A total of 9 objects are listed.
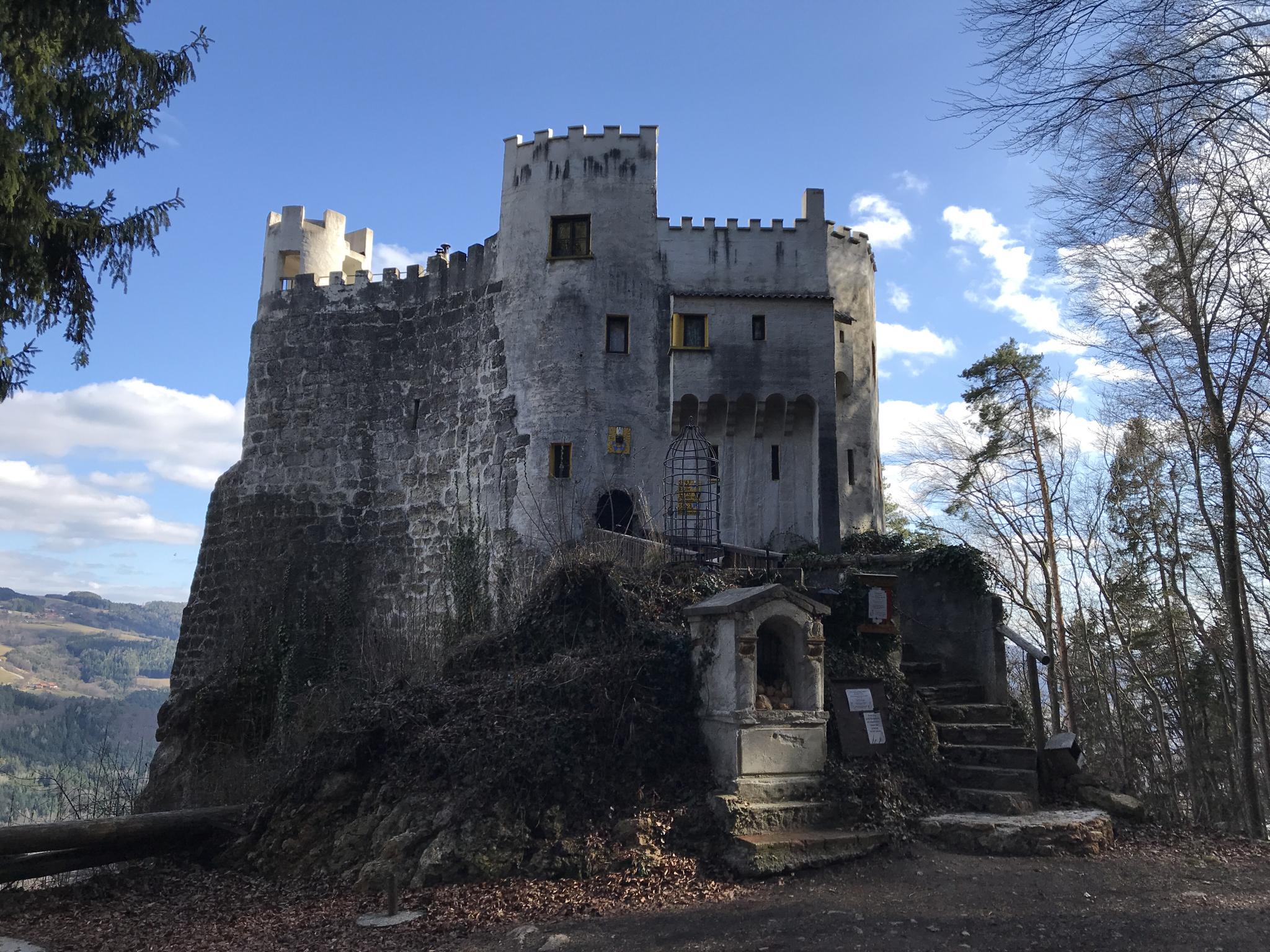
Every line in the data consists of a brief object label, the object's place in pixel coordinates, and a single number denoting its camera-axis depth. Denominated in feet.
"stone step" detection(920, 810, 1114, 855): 31.45
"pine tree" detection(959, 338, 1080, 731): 86.22
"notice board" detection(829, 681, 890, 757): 34.81
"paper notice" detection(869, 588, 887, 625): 39.47
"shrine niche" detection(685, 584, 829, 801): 32.37
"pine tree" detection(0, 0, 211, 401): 29.45
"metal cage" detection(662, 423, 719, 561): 60.95
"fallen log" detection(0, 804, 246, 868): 33.71
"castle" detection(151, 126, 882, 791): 68.54
